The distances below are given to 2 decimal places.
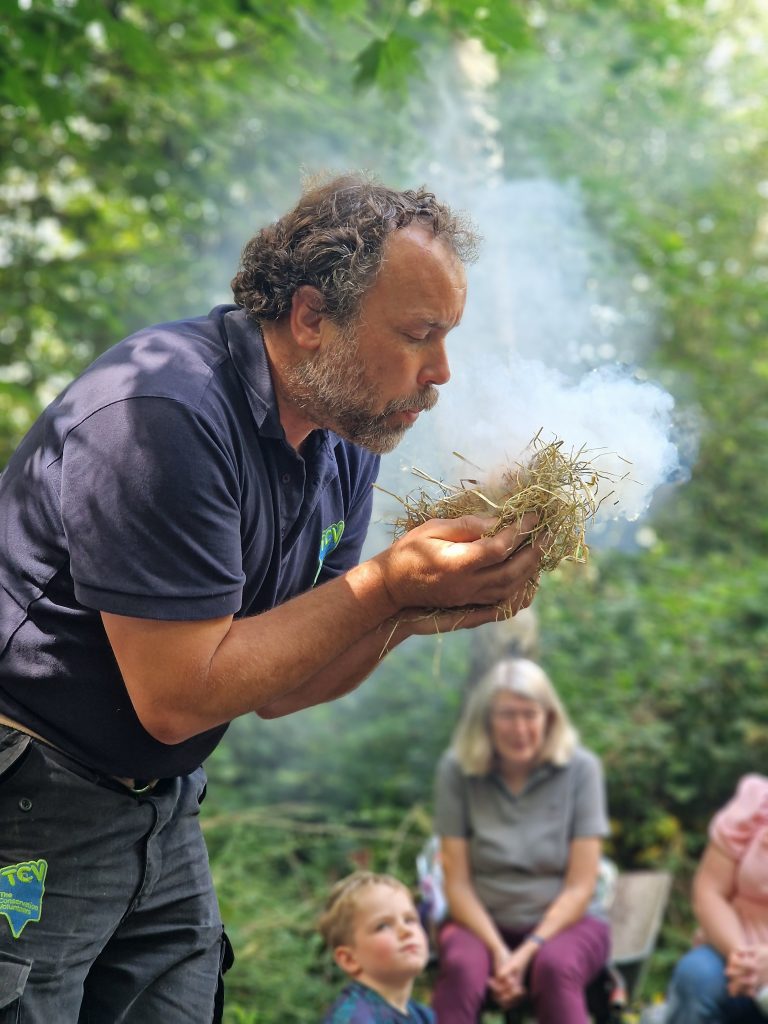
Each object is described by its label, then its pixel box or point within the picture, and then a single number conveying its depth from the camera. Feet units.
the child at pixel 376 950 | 11.56
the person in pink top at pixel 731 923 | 13.35
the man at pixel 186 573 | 6.03
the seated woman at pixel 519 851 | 13.82
